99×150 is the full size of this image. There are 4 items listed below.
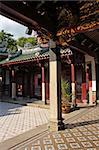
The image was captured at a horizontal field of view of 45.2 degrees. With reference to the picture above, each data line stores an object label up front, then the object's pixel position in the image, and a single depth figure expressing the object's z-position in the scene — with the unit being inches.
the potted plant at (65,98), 224.5
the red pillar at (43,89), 306.7
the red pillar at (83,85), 290.1
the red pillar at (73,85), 251.5
